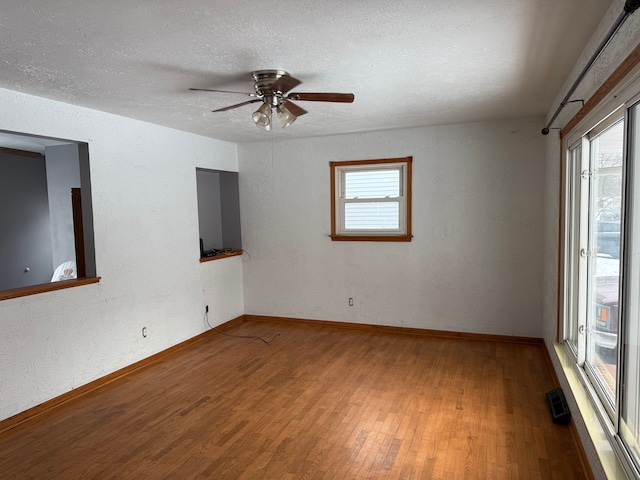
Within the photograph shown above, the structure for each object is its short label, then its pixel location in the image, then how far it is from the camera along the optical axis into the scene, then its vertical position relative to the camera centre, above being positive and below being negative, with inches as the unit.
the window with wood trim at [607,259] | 70.1 -11.6
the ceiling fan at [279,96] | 105.3 +30.3
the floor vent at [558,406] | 110.4 -54.0
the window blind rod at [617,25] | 54.0 +26.4
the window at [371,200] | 193.8 +5.6
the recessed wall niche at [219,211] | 227.1 +2.3
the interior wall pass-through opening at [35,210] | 197.5 +4.8
